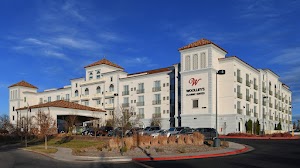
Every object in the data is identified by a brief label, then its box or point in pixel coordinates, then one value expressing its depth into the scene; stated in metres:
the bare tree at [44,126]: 25.52
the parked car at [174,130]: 31.81
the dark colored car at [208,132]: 32.86
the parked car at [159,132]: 32.45
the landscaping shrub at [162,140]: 22.72
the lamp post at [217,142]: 21.58
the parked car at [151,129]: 35.15
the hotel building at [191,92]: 45.22
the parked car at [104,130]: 43.56
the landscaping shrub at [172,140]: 23.01
